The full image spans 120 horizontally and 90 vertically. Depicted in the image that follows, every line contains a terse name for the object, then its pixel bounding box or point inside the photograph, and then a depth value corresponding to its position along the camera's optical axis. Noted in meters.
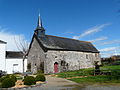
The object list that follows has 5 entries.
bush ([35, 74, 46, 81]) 9.47
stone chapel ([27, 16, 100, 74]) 17.36
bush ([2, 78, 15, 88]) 7.60
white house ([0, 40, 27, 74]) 18.16
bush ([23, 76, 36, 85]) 8.06
